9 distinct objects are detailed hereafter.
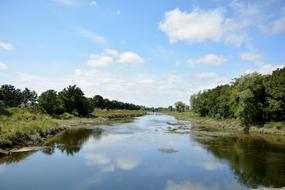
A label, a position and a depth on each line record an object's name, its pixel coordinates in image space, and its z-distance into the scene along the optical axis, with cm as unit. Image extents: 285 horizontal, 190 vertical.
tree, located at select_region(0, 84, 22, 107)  9026
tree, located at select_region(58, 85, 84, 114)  6760
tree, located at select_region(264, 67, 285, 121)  4397
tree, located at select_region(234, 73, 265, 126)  4749
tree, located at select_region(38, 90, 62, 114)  5849
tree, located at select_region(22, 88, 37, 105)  10737
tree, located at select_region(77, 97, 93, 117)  7061
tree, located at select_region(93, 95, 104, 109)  12453
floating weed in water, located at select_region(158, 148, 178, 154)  2471
